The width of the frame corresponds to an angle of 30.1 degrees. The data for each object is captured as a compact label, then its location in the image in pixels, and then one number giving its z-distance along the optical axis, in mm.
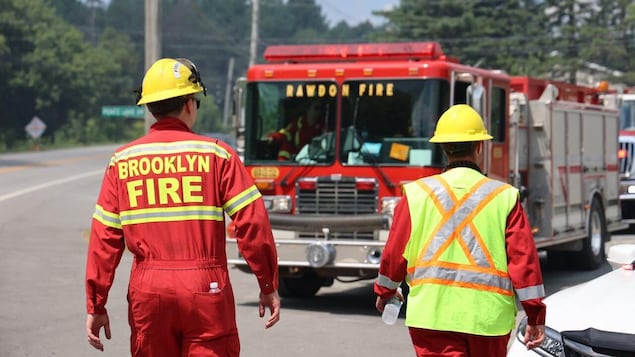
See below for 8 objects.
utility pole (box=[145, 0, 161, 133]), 19577
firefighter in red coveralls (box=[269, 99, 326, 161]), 11914
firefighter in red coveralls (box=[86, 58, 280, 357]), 4680
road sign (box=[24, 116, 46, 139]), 64625
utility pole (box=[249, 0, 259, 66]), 40594
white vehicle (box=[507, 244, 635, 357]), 5734
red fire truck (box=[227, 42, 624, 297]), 11406
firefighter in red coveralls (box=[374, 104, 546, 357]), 4914
